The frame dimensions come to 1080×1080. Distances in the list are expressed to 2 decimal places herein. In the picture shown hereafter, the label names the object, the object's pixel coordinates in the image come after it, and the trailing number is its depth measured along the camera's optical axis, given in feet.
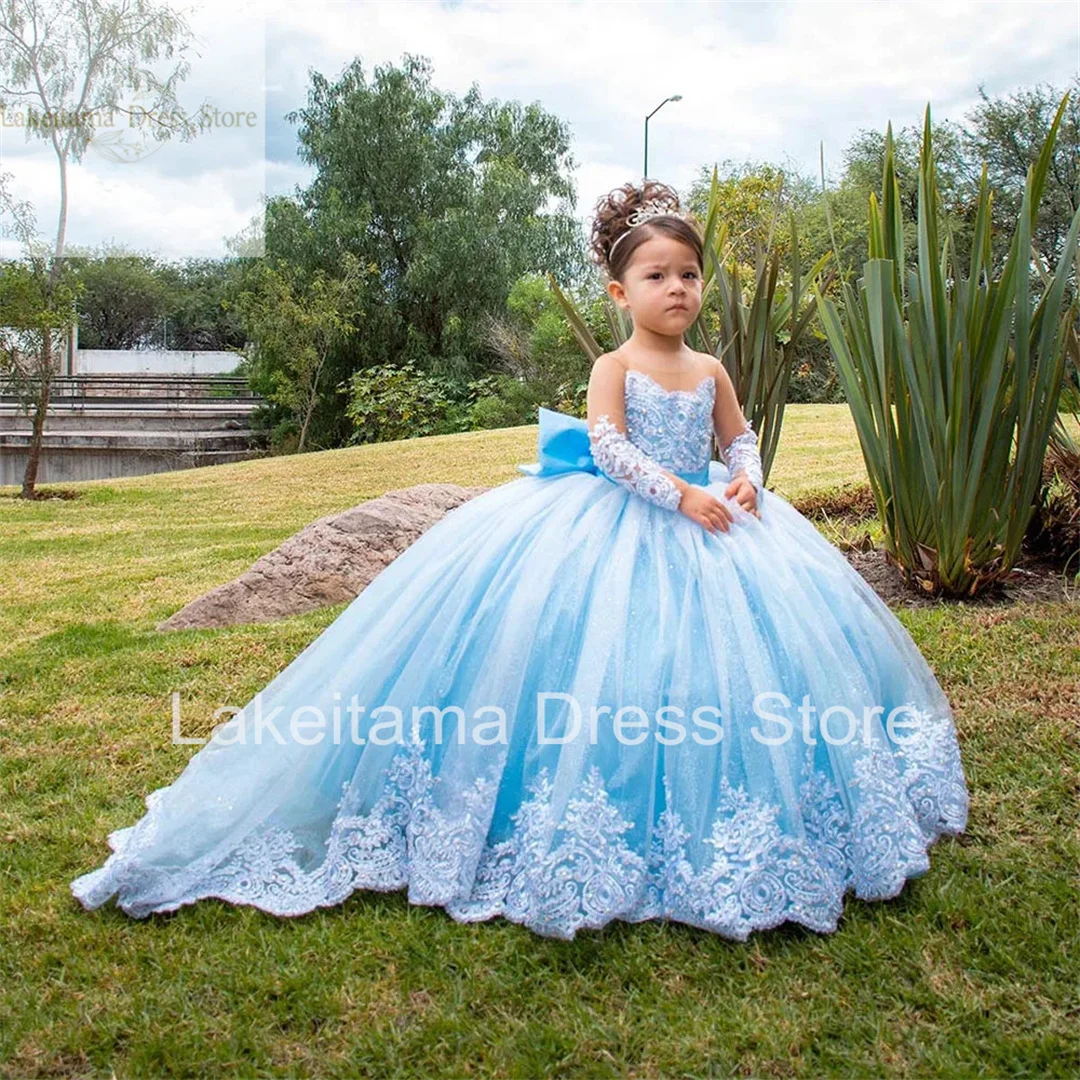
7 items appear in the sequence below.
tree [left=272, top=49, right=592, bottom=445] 66.23
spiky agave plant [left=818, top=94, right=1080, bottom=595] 12.85
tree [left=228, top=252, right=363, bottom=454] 64.44
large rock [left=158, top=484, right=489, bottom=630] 17.16
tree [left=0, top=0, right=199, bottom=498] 40.91
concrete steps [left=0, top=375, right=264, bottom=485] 54.80
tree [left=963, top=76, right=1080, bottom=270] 65.41
